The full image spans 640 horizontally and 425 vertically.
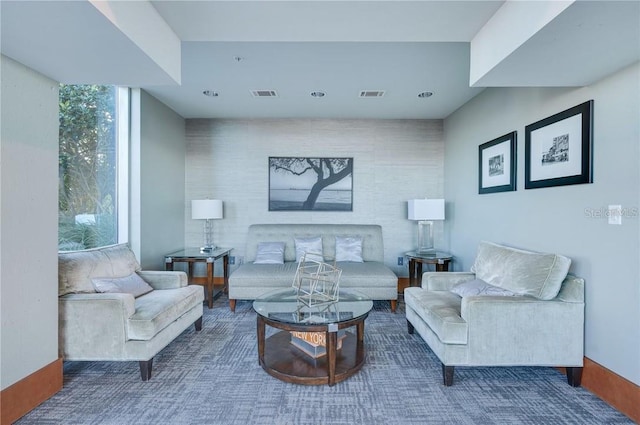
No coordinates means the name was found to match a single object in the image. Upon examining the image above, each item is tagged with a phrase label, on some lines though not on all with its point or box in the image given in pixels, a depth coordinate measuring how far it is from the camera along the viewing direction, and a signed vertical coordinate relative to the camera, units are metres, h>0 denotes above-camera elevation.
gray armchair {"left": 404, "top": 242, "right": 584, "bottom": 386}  2.21 -0.83
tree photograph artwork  4.89 +0.42
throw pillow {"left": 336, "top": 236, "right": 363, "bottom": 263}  4.45 -0.55
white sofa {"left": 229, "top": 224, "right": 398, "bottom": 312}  3.77 -0.73
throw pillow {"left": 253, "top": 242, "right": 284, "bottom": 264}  4.35 -0.60
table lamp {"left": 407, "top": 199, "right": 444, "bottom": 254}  4.31 +0.02
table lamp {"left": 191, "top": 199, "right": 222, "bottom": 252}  4.38 +0.00
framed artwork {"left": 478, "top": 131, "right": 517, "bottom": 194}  3.11 +0.50
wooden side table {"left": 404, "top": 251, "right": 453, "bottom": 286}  3.97 -0.64
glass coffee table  2.22 -1.05
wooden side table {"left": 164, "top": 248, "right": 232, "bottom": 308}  3.91 -0.60
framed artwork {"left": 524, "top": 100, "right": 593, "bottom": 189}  2.23 +0.50
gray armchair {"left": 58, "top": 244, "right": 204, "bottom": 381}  2.27 -0.78
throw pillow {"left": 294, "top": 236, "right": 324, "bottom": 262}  4.46 -0.51
